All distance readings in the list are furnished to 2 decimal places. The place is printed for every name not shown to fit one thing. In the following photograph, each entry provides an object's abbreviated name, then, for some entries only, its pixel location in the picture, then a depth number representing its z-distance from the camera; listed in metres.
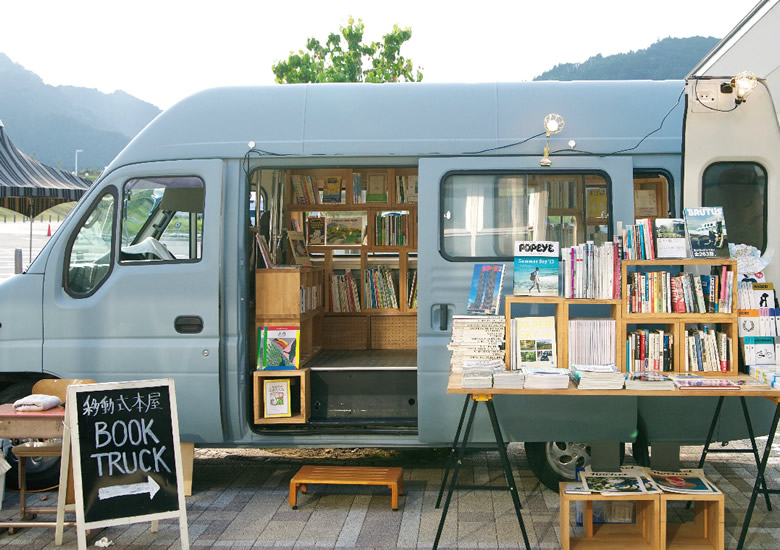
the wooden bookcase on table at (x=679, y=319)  4.71
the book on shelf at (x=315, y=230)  7.79
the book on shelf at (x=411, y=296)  7.49
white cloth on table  4.93
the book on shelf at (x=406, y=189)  7.29
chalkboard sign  4.51
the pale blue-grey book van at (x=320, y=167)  5.39
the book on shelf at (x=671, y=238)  4.73
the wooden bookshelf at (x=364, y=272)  7.30
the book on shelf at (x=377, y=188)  7.40
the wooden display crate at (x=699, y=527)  4.53
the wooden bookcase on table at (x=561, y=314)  4.77
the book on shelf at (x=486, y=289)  5.16
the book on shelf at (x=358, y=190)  7.39
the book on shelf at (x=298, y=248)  7.09
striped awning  11.77
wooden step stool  5.32
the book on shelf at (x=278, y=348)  5.75
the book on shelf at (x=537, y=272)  4.84
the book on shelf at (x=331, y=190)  7.41
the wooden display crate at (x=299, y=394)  5.67
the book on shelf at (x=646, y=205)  5.90
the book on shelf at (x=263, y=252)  5.92
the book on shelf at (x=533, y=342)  4.79
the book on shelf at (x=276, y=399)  5.69
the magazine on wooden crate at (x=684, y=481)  4.62
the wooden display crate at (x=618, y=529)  4.55
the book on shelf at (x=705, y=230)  4.77
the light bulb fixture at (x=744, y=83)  5.05
